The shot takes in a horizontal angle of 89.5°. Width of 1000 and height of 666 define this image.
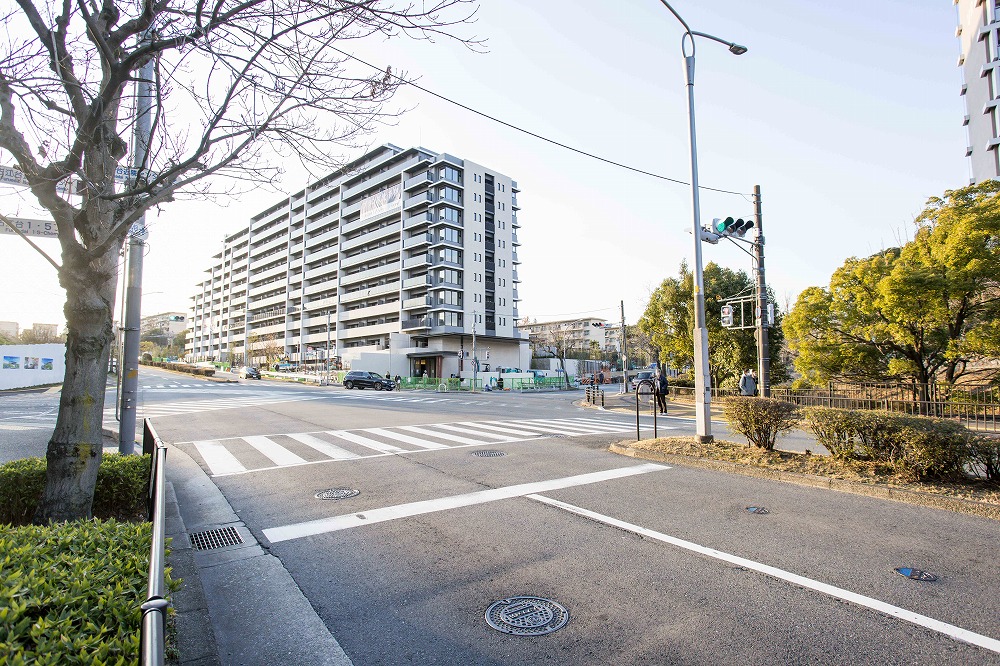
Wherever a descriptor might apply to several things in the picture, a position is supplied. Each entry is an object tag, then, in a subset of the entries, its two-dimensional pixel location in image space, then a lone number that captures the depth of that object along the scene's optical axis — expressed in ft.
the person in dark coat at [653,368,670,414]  67.72
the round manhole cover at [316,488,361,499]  22.07
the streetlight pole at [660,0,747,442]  32.63
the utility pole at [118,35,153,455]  23.50
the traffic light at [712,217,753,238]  39.06
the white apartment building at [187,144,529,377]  199.52
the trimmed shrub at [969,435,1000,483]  20.08
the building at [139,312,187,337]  442.01
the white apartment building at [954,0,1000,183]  105.70
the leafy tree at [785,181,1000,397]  46.93
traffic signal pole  44.93
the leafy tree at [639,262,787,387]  84.48
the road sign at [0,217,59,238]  17.34
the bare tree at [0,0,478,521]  13.55
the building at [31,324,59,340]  210.38
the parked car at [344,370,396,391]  150.10
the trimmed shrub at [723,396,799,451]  27.53
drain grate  16.62
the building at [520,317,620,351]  426.10
